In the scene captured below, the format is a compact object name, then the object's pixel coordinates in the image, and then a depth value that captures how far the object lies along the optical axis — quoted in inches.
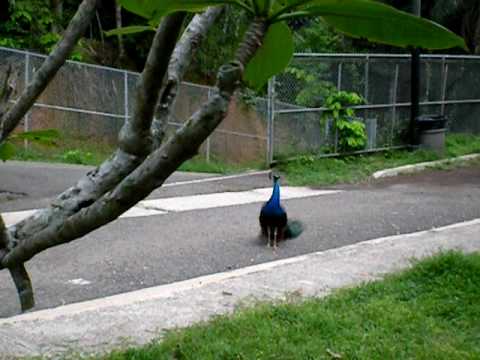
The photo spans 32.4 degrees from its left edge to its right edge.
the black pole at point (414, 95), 671.1
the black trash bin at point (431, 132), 693.7
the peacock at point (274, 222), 349.7
